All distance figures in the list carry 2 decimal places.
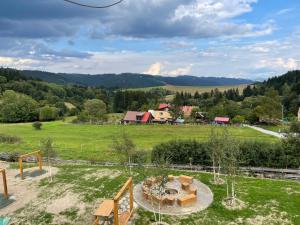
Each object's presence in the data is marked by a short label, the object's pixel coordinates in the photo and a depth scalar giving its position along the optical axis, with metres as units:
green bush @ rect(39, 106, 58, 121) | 66.40
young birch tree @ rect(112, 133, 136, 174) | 18.43
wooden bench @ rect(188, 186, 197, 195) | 14.03
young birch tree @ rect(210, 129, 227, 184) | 16.18
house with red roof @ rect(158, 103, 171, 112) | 77.80
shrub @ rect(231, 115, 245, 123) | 57.70
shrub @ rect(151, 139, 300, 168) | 20.64
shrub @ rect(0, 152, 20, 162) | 24.63
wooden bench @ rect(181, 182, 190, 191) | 14.86
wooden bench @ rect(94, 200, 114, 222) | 11.03
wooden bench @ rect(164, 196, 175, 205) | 13.24
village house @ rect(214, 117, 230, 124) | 60.16
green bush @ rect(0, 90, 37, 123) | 64.59
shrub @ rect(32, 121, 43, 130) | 49.71
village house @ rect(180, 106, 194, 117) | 72.75
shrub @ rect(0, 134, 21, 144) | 34.66
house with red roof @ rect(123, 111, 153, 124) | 64.35
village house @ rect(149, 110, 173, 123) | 66.71
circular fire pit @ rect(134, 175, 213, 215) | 12.76
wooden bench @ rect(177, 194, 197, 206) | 13.16
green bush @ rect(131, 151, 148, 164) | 16.97
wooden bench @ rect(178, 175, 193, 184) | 16.01
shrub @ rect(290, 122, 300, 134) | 26.81
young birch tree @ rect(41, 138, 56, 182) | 17.72
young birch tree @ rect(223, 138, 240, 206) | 13.60
